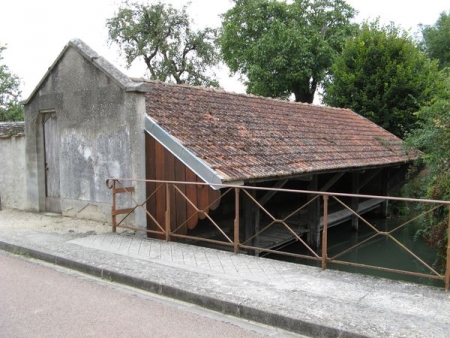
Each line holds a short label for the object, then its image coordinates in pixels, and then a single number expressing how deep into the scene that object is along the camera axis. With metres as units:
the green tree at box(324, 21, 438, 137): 16.97
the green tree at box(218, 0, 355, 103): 24.08
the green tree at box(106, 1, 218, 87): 29.34
